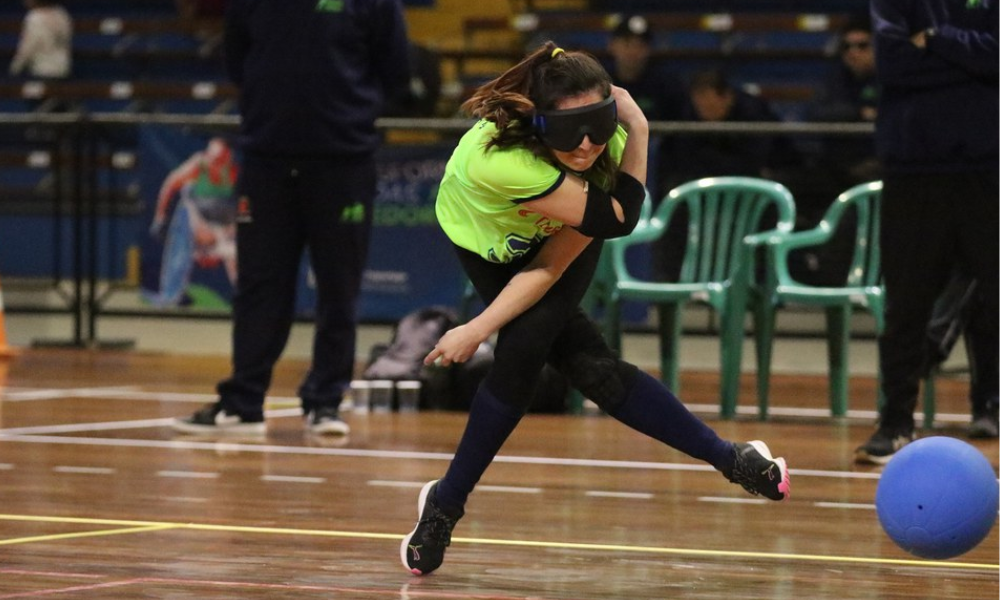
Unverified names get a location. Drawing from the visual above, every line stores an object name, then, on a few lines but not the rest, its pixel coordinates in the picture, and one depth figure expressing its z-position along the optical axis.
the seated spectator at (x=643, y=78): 20.23
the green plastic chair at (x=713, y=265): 14.53
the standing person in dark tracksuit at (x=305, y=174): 12.38
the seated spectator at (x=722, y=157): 18.13
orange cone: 19.17
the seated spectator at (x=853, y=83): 19.37
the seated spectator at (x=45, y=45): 30.94
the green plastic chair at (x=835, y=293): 14.20
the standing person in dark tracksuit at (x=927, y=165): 10.77
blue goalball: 6.97
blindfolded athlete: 7.11
